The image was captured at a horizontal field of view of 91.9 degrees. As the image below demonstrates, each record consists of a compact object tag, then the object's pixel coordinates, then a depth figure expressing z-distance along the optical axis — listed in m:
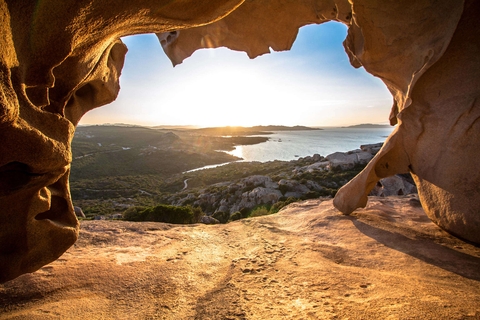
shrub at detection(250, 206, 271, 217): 11.63
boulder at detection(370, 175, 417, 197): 13.08
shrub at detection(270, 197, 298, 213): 12.33
